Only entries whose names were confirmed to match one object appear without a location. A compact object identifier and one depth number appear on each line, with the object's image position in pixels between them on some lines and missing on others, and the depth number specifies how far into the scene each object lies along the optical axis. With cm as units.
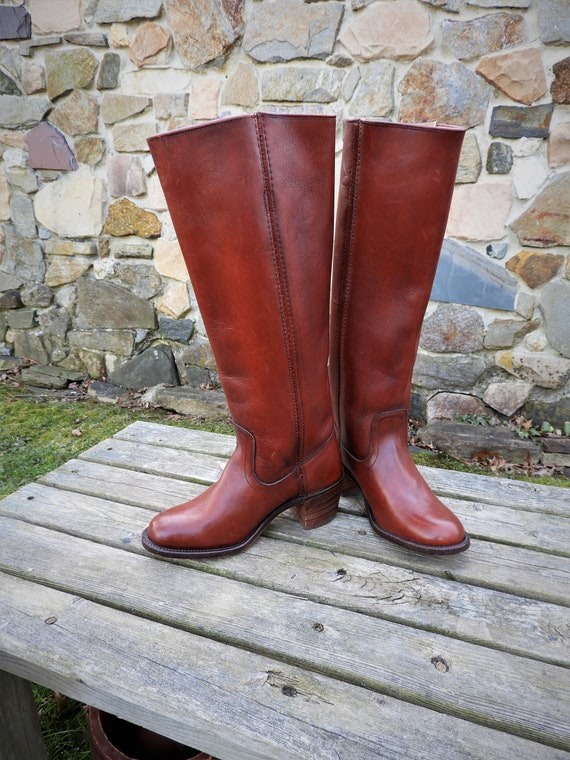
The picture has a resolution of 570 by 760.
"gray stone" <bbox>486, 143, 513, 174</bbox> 186
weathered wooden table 63
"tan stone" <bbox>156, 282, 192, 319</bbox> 244
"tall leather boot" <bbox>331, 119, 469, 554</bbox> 82
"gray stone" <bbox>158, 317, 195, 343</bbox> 250
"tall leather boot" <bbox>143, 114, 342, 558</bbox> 74
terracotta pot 94
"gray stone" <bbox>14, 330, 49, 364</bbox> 279
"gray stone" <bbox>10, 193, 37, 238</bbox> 253
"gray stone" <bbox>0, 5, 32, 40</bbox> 224
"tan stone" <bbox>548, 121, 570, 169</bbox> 177
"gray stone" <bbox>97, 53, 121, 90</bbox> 220
